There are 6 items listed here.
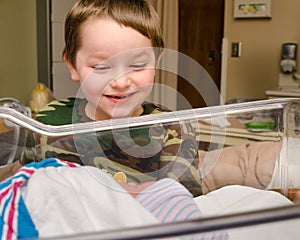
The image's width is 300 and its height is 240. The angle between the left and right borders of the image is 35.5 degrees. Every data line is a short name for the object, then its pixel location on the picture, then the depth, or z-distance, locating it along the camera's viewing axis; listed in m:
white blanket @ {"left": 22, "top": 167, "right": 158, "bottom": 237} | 0.37
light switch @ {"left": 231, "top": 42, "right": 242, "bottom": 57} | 2.45
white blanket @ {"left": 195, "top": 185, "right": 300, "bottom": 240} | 0.32
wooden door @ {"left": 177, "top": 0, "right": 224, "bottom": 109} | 2.90
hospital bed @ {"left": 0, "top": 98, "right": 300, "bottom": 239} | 0.38
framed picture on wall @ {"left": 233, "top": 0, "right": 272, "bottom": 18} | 2.29
